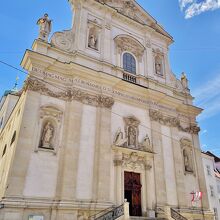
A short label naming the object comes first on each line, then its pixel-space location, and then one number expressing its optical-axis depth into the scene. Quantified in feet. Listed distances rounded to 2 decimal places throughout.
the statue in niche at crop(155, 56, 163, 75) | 62.05
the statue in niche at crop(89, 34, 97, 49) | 52.69
